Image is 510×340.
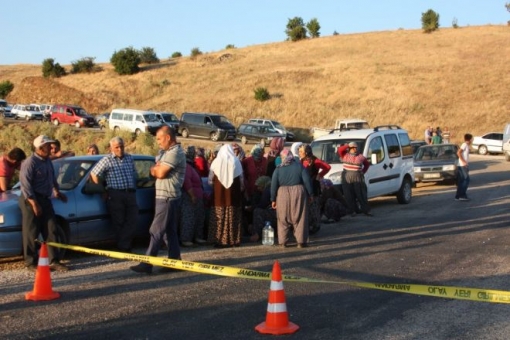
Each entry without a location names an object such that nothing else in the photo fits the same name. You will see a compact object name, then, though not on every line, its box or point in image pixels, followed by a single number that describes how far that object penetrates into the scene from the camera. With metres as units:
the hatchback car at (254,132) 43.09
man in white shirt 18.53
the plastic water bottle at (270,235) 11.76
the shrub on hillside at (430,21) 82.25
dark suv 44.42
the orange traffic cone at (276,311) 6.21
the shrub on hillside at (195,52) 86.78
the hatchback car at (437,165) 24.53
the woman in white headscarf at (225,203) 11.38
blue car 9.65
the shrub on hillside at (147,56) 81.81
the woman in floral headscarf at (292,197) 11.38
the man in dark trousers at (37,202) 9.24
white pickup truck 38.93
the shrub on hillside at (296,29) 87.94
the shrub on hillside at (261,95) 60.91
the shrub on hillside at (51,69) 80.00
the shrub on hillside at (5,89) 75.25
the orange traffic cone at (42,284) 7.71
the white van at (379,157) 17.48
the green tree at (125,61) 75.31
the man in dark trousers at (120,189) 10.50
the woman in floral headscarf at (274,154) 13.34
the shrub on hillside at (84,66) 81.25
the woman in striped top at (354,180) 15.70
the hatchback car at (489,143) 42.62
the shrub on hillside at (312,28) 89.62
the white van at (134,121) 42.59
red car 48.03
